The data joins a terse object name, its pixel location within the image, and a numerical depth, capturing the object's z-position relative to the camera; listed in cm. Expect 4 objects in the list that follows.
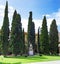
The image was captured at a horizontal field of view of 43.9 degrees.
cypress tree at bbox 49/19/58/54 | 1886
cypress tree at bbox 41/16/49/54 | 1836
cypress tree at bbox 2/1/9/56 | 1550
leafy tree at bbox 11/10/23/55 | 1565
